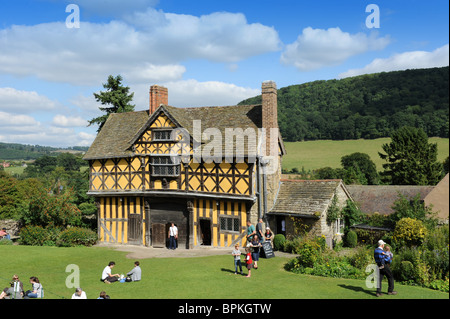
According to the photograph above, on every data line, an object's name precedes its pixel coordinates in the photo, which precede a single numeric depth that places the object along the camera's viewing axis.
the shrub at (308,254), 17.75
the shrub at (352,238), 25.34
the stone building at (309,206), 23.15
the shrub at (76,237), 26.28
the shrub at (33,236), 26.62
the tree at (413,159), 51.59
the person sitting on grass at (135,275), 16.44
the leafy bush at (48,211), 28.19
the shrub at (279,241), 23.25
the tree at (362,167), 62.78
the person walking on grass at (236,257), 16.72
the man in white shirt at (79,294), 12.59
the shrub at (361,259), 17.50
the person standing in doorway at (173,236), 25.44
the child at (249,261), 16.55
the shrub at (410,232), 21.11
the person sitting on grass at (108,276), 16.45
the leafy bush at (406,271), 16.12
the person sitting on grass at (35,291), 13.76
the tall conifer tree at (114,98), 37.19
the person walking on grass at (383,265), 13.23
